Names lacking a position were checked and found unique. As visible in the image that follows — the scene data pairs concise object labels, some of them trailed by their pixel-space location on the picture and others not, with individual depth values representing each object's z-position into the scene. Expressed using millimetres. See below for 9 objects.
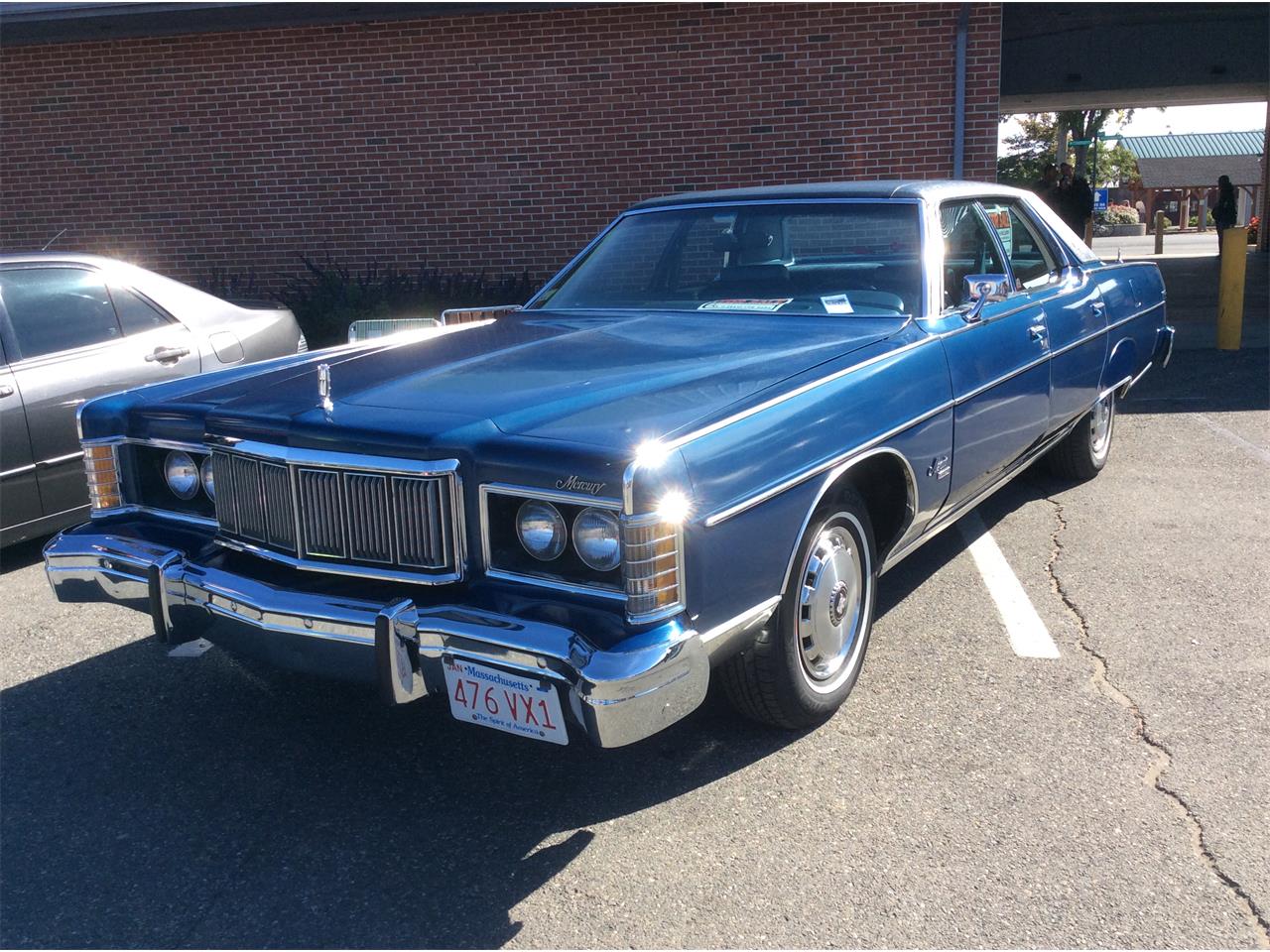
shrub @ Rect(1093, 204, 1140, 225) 51188
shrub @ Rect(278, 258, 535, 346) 9516
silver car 5129
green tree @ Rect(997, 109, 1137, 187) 51731
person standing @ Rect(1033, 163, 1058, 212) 16359
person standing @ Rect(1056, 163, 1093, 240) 16266
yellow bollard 10250
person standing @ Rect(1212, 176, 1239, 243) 23094
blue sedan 2635
